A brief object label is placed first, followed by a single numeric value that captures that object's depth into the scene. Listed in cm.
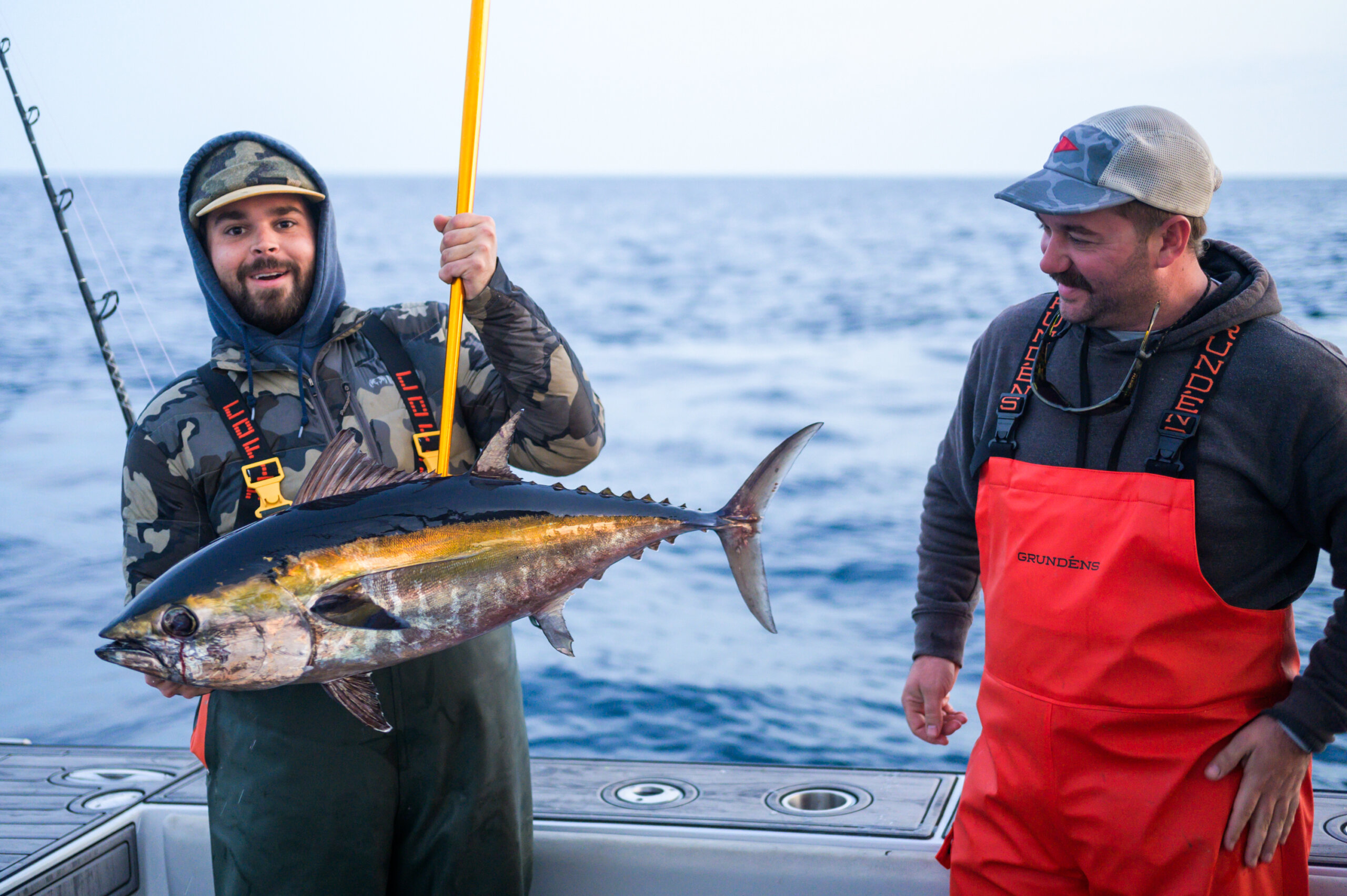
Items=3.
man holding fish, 224
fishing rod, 315
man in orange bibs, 198
